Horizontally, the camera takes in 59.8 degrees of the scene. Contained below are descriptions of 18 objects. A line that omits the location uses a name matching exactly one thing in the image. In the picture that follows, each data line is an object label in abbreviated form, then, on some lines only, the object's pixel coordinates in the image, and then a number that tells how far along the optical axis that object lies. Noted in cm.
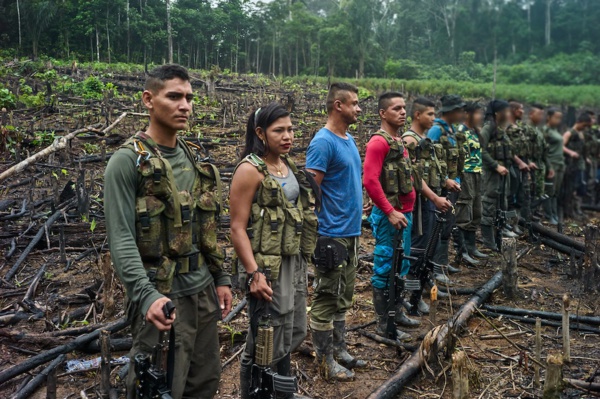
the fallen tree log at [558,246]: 823
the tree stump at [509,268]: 600
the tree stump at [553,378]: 339
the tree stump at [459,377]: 333
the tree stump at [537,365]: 389
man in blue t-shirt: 405
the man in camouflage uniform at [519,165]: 908
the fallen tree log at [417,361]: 380
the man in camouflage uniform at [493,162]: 833
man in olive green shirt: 244
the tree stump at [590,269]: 632
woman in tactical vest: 318
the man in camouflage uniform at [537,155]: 980
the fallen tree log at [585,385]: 371
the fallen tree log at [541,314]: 533
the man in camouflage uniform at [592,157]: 1190
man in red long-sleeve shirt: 476
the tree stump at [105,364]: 356
